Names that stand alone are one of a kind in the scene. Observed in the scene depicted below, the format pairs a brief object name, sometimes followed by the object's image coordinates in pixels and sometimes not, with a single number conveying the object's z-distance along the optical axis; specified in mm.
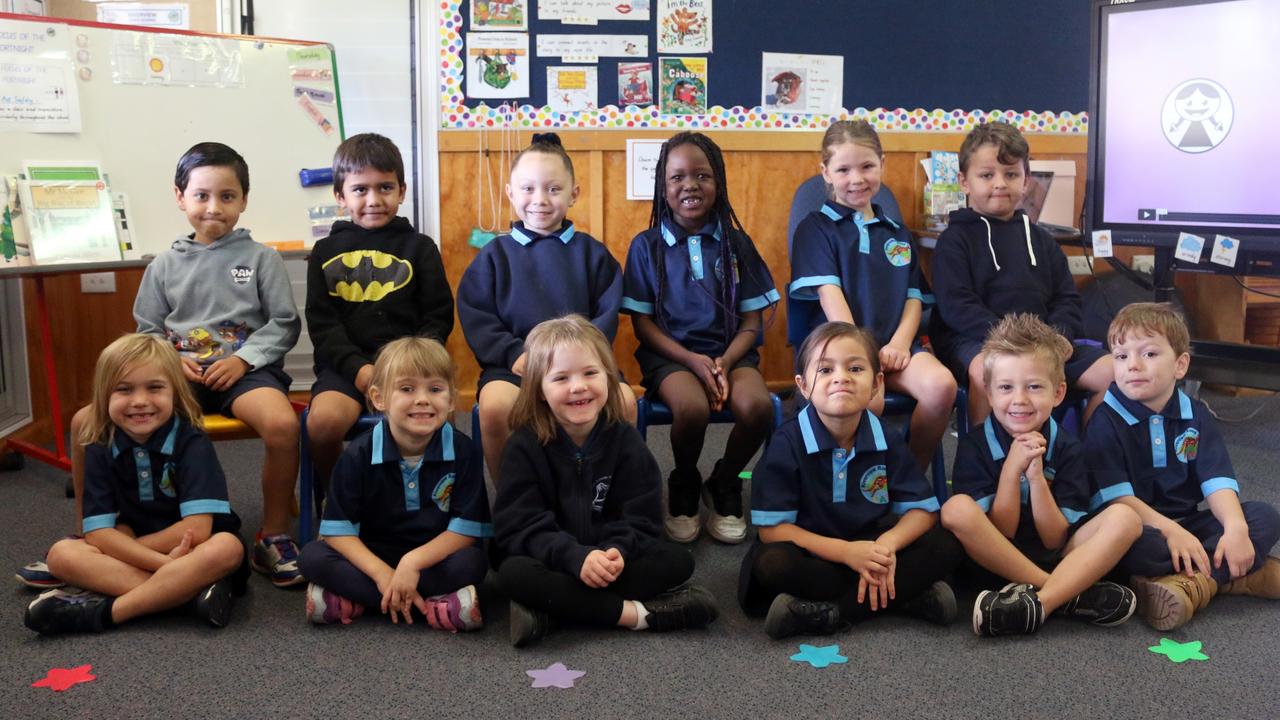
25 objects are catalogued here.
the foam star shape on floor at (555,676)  1721
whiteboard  2871
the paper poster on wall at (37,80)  2762
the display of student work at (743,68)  3584
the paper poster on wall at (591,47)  3596
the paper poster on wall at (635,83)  3650
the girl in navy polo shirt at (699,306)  2465
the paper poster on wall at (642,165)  3684
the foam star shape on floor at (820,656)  1809
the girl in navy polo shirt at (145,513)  1915
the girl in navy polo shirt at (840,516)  1925
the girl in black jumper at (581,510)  1887
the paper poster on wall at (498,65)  3568
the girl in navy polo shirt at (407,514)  1949
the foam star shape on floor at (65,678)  1692
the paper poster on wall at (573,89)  3613
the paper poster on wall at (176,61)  2922
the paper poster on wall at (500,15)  3553
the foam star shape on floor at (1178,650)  1825
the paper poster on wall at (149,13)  3490
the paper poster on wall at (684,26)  3645
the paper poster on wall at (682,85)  3676
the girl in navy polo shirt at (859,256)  2598
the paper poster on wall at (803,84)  3738
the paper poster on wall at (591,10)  3584
